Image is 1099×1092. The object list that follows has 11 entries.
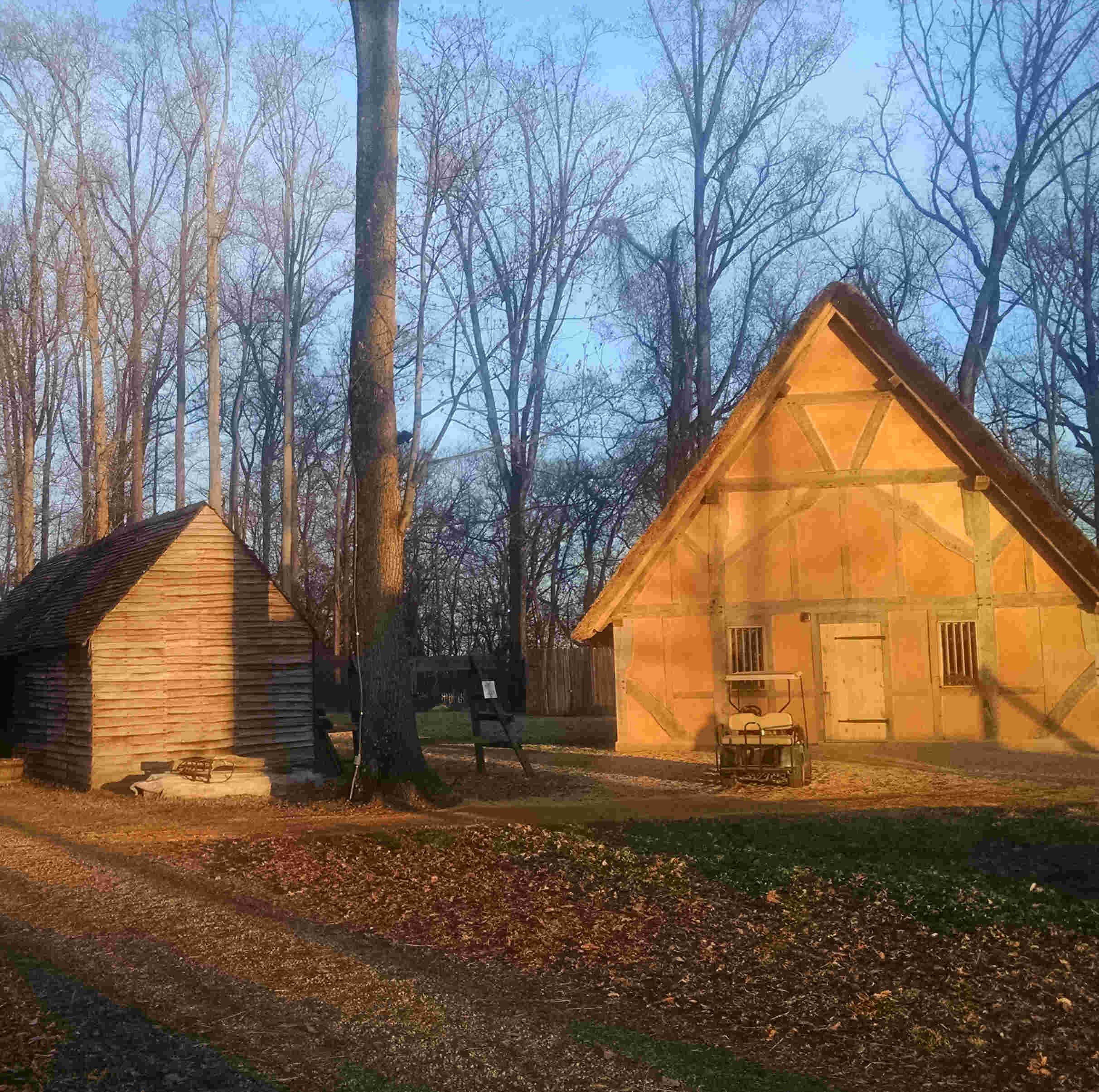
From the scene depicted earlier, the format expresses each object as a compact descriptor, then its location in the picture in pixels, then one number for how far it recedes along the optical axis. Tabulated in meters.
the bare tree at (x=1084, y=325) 29.66
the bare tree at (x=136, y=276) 31.88
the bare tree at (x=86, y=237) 31.25
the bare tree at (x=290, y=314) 33.47
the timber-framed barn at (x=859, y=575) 19.84
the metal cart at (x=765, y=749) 16.02
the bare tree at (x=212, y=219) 30.01
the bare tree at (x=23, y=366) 33.00
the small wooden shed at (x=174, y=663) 18.05
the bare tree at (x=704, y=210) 32.06
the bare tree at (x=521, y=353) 32.66
